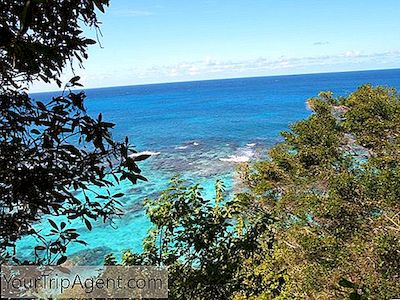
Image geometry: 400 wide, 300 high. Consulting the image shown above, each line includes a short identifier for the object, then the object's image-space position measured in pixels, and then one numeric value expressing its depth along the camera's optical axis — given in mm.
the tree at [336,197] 6398
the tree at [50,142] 1494
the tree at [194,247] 3180
